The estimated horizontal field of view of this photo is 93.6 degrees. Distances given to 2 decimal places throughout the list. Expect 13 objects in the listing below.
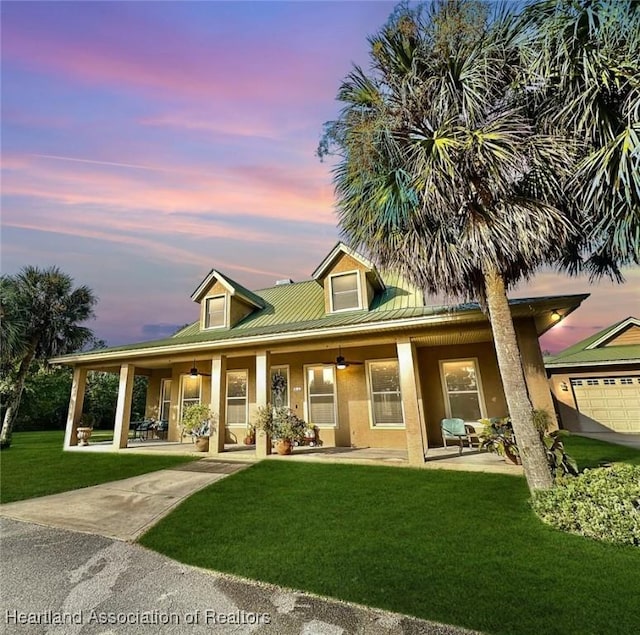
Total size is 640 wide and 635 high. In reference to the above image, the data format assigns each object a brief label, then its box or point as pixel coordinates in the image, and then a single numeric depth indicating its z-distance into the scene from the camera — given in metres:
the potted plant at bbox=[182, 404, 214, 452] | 10.04
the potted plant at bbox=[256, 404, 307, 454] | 9.13
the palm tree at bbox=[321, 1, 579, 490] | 5.34
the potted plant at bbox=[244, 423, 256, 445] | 11.42
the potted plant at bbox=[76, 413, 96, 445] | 12.80
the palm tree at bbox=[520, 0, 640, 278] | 4.55
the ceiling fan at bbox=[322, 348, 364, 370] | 10.23
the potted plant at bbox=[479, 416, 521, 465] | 7.06
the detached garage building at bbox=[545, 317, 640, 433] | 14.05
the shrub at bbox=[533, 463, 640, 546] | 3.92
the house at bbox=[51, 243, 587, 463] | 7.88
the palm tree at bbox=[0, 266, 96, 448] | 14.42
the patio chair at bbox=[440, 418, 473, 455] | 8.49
